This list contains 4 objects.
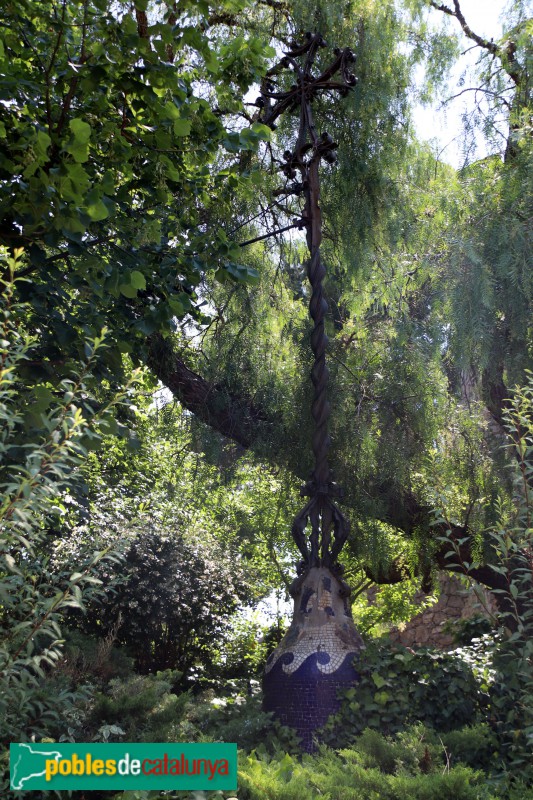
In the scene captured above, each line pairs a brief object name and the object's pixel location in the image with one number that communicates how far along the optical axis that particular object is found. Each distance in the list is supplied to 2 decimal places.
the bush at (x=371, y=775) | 2.26
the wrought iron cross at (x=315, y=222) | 3.72
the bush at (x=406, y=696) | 3.16
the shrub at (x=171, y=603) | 6.84
